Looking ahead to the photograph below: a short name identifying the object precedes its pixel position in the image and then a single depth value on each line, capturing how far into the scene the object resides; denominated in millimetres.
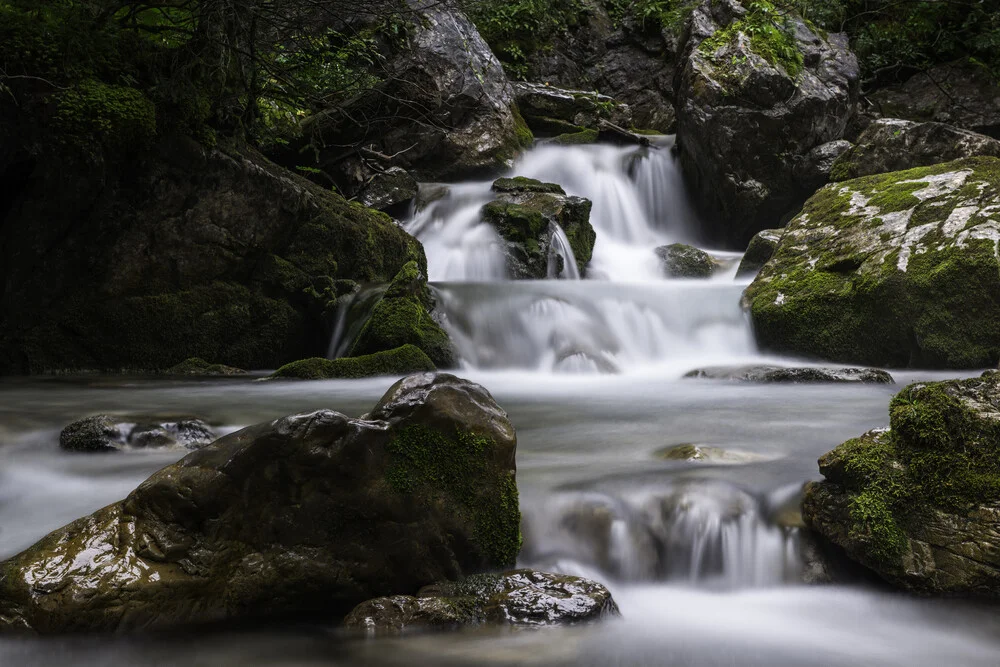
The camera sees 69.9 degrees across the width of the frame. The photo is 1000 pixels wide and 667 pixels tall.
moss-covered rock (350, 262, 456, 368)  7734
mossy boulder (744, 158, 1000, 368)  7312
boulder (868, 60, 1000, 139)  15570
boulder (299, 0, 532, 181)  13586
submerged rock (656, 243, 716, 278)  12312
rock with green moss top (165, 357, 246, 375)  7930
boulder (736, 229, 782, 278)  10812
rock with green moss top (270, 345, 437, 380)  7402
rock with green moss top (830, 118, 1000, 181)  11352
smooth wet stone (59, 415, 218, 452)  4227
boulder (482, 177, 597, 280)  11266
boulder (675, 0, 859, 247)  13031
